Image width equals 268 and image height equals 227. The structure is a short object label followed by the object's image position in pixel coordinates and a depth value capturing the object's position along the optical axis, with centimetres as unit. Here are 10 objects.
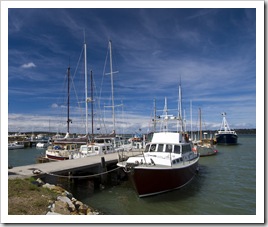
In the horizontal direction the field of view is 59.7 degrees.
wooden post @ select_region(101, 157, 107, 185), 1915
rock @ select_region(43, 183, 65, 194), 1202
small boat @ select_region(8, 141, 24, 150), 6769
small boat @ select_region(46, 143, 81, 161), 2573
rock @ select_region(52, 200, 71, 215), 884
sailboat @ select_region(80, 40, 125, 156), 2681
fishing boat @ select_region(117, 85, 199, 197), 1405
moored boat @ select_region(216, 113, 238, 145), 6988
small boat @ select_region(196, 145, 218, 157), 3939
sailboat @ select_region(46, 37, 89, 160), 2673
